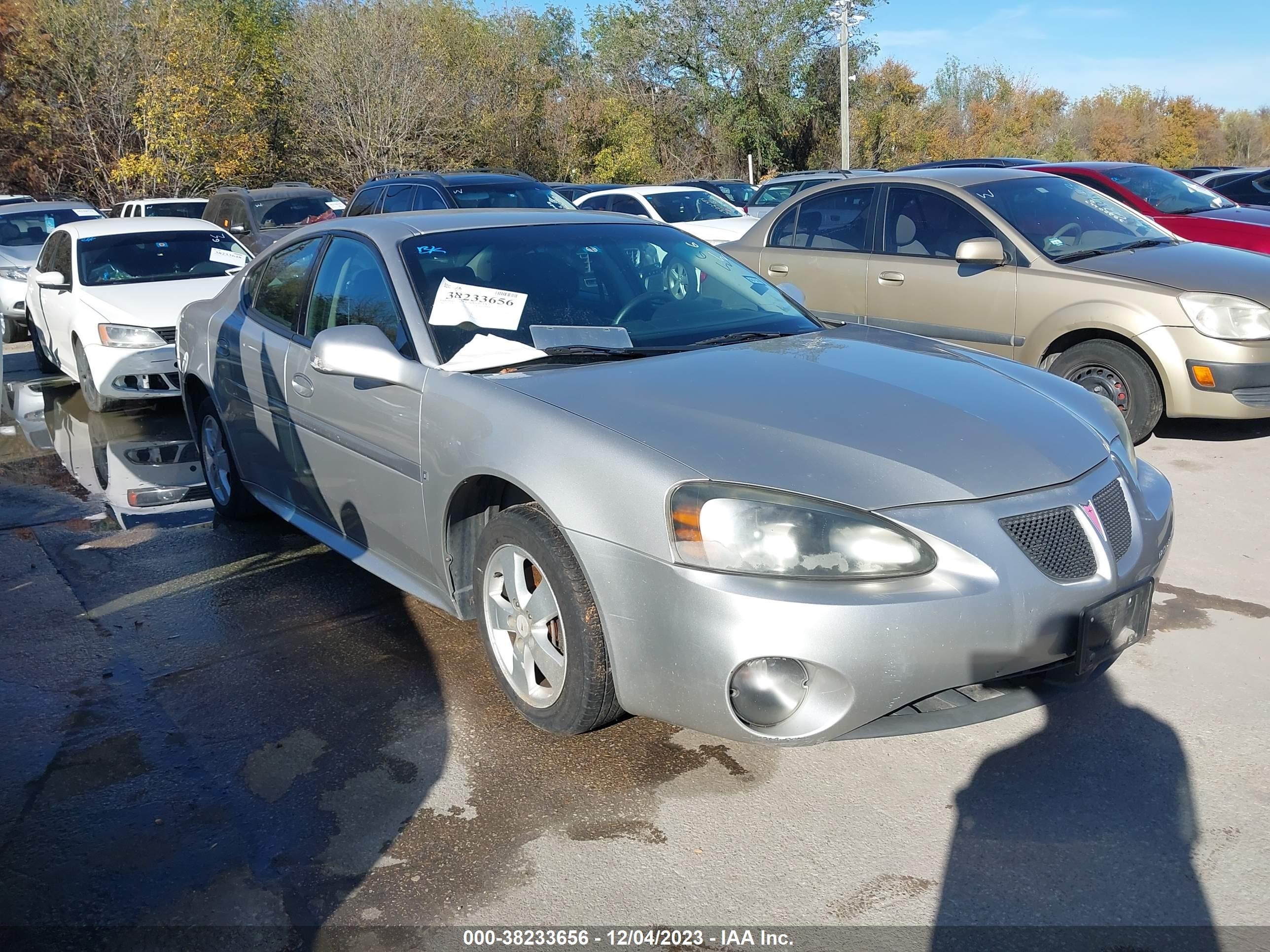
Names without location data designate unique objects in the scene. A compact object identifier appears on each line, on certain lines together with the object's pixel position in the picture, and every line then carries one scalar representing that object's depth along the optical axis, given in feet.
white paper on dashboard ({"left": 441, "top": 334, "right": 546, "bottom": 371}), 12.57
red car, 29.55
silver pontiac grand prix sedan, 9.50
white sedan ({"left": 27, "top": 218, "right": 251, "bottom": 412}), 28.40
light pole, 103.55
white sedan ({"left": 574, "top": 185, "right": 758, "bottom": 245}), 49.34
